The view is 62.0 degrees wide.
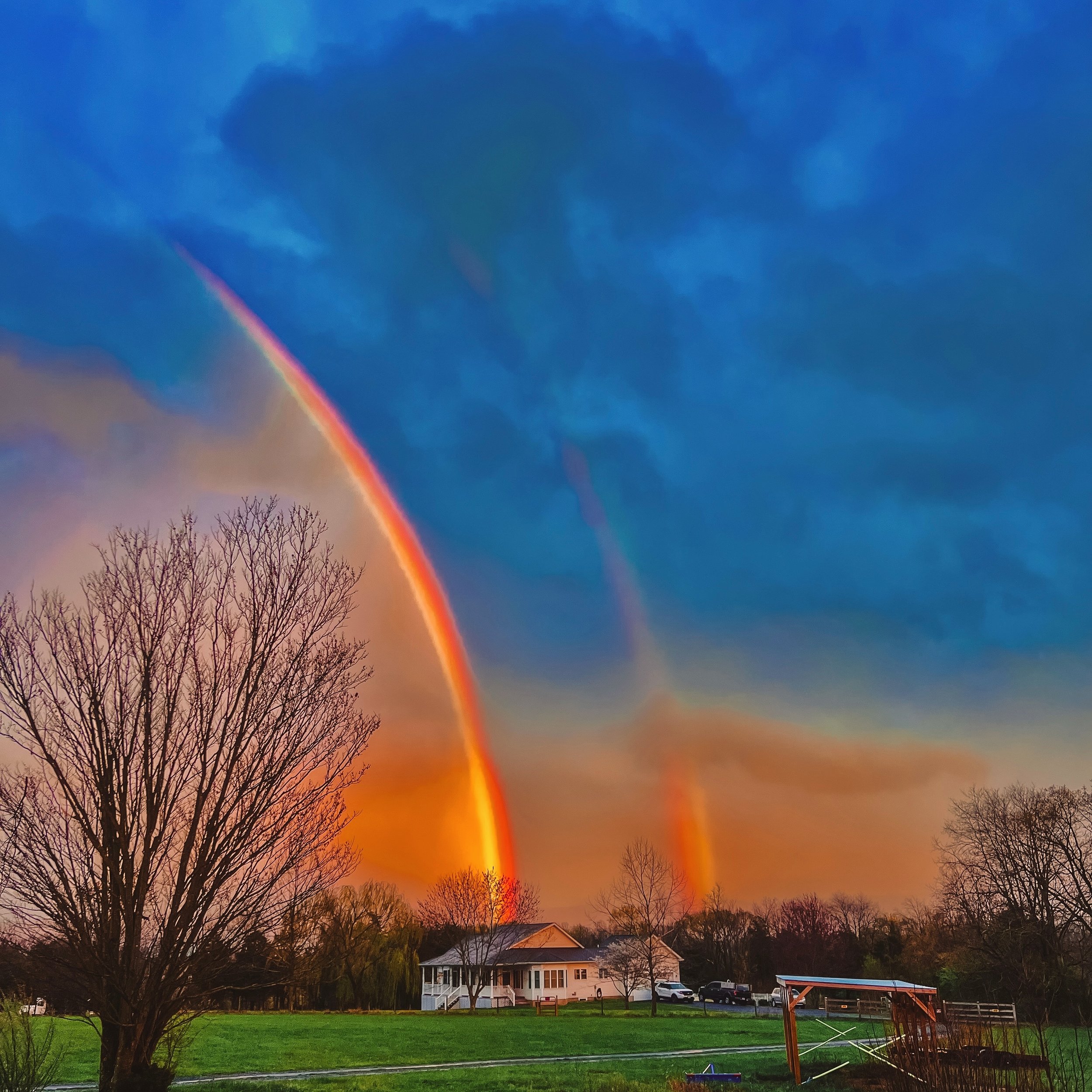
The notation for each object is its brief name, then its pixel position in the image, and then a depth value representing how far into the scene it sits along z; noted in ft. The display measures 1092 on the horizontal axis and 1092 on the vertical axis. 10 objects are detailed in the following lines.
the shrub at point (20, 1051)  32.96
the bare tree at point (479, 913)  216.95
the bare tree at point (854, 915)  293.64
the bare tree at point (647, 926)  195.00
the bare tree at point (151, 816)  31.14
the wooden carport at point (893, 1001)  31.53
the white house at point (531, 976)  239.30
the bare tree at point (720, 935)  282.36
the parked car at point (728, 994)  218.38
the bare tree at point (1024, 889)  142.20
